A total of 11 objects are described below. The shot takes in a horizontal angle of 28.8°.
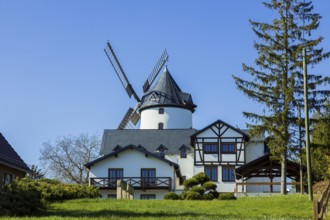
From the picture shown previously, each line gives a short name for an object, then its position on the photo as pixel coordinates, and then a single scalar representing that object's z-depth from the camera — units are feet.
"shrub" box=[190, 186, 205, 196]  126.09
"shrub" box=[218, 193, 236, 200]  119.03
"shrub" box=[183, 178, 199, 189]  140.97
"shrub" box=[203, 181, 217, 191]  130.99
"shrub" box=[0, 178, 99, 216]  76.07
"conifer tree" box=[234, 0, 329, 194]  145.69
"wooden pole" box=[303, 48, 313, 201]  101.65
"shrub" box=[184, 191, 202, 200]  120.98
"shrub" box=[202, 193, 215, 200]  123.13
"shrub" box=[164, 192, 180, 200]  124.16
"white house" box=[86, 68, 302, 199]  185.57
